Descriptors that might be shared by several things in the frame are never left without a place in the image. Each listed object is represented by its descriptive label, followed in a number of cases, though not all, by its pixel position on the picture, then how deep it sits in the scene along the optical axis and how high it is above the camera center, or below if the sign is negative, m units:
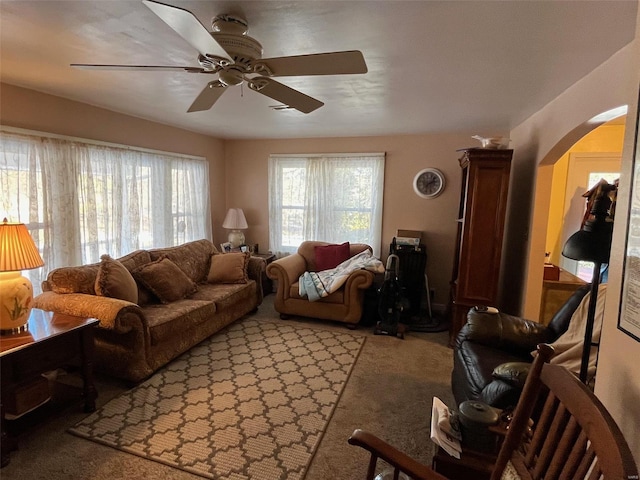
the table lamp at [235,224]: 5.05 -0.35
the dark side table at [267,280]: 5.04 -1.16
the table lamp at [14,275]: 1.99 -0.49
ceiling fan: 1.42 +0.62
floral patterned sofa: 2.53 -0.90
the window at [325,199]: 4.80 +0.05
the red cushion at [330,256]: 4.46 -0.68
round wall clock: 4.52 +0.30
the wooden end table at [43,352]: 1.86 -0.93
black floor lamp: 1.56 -0.15
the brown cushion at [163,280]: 3.19 -0.77
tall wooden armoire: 3.15 -0.20
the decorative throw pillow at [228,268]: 3.99 -0.80
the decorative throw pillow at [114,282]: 2.70 -0.68
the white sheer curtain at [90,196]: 2.84 +0.00
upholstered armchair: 3.86 -1.09
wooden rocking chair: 0.79 -0.63
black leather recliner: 2.12 -0.92
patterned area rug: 1.94 -1.43
